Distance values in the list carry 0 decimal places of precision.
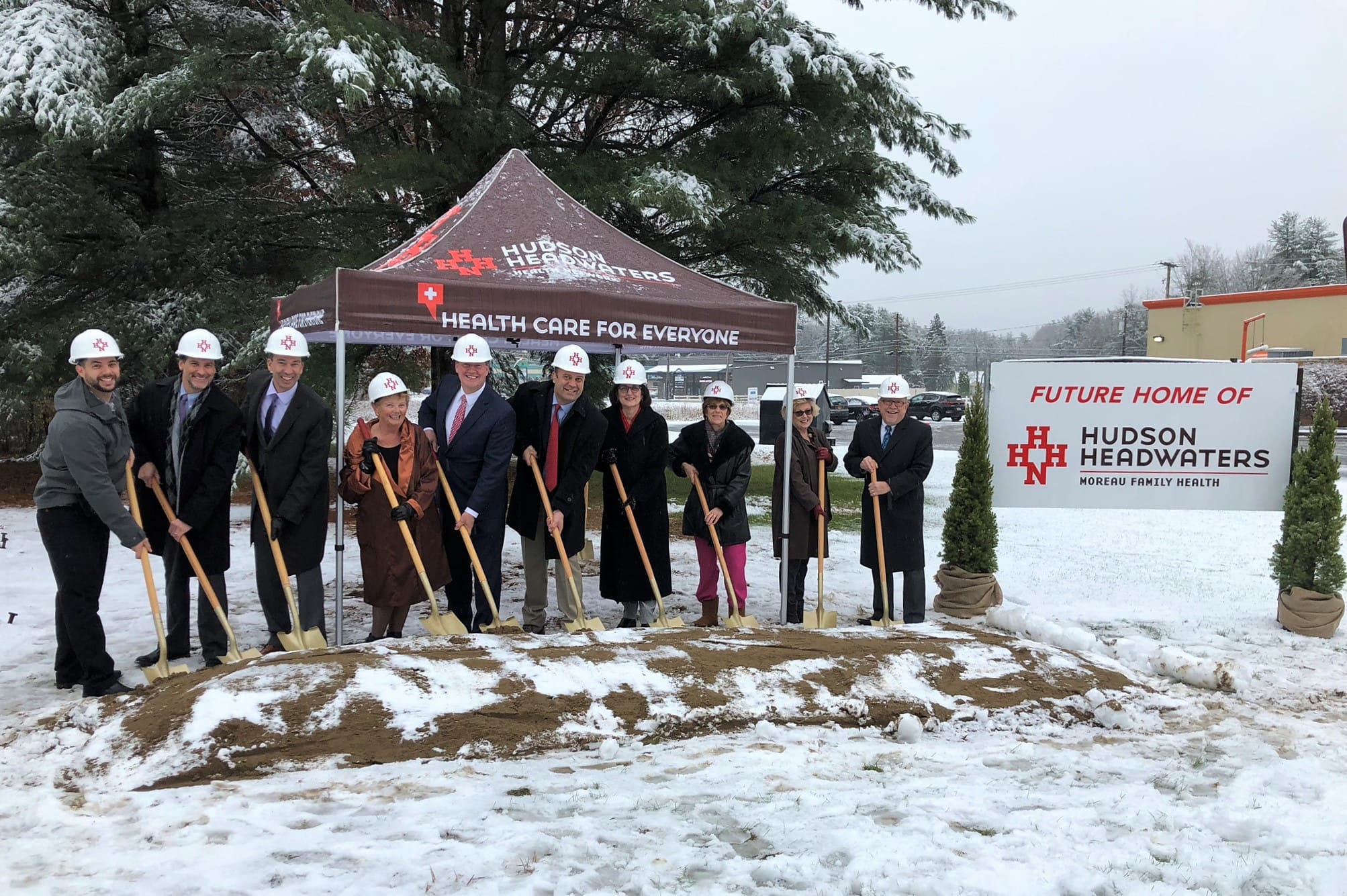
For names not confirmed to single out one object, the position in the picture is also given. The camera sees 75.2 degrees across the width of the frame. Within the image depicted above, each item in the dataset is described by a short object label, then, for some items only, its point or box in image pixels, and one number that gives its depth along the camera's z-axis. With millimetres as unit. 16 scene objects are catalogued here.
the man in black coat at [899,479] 5719
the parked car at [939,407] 39219
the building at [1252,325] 31891
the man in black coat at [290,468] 4719
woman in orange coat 4961
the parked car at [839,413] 32562
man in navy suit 5082
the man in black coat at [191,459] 4539
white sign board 6320
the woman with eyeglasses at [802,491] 5953
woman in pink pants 5824
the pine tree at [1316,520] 5855
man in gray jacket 4074
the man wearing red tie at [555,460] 5297
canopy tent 4914
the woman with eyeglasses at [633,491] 5676
